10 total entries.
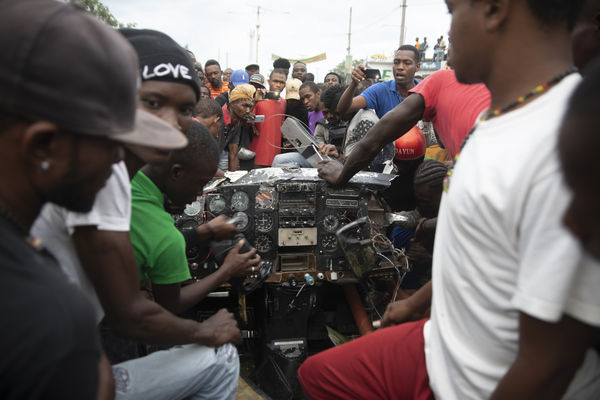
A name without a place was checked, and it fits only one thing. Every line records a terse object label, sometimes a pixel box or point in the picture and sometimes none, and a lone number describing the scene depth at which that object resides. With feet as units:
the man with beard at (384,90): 13.87
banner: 77.82
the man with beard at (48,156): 2.36
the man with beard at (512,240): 2.77
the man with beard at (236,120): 16.70
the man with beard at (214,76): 26.05
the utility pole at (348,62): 61.72
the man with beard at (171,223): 5.85
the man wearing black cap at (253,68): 31.38
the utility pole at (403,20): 68.18
